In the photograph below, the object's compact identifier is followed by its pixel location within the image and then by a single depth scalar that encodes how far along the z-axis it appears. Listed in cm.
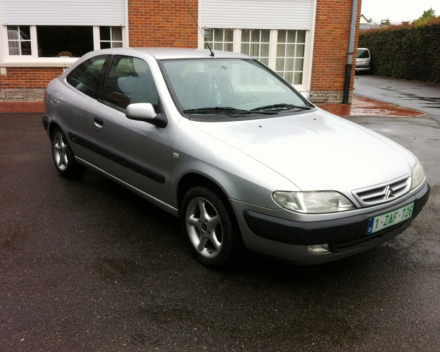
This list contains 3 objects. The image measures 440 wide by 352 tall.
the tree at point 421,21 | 2575
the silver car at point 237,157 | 320
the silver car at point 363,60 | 3066
